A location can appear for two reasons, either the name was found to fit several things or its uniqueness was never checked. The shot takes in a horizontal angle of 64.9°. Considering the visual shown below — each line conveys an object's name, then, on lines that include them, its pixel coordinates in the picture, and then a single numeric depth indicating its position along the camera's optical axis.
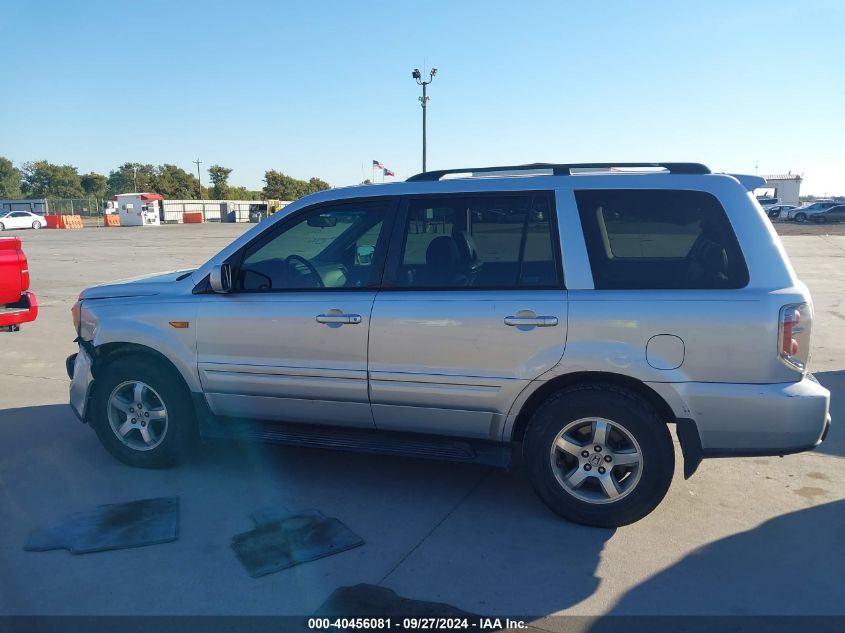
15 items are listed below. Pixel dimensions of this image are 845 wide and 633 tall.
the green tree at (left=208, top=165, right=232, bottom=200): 104.88
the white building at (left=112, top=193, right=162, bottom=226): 60.38
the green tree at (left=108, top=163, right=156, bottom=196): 97.84
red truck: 7.28
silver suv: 3.47
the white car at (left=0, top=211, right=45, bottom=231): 48.03
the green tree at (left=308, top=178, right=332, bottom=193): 103.10
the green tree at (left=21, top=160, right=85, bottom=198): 94.12
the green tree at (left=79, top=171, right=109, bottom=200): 101.94
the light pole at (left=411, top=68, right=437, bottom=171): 30.23
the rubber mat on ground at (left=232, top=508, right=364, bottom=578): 3.44
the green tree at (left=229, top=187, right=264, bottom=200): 109.36
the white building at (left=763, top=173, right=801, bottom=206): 70.28
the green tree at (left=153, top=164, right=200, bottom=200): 94.88
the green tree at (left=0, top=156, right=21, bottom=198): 94.00
